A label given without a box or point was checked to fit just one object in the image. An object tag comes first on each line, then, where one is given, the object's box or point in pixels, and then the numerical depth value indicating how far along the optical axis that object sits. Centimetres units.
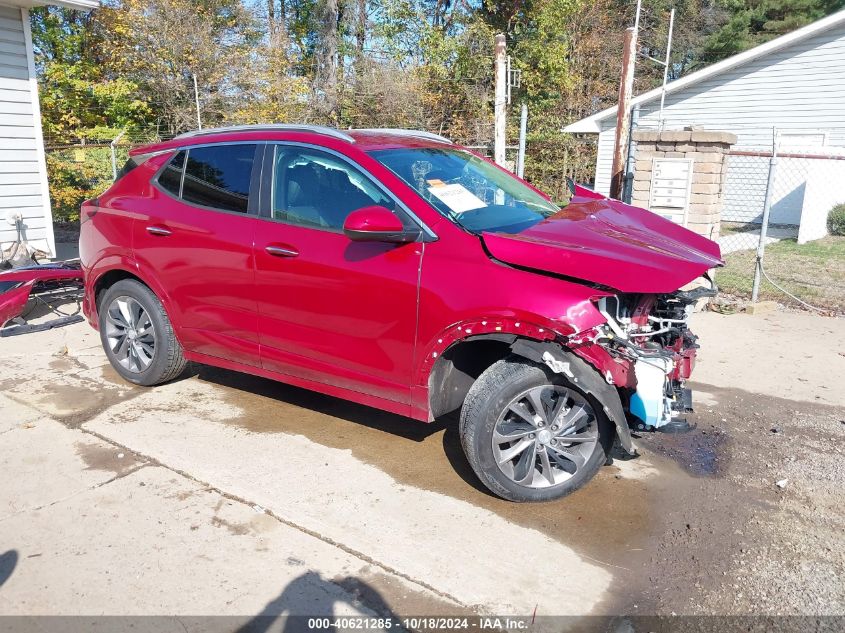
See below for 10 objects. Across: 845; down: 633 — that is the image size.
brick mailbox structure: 722
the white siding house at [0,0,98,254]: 901
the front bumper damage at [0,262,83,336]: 647
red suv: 343
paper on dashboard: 394
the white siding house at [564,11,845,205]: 1792
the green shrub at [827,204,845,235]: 1606
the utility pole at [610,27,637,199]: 779
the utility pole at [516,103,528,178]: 852
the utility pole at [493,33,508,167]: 820
